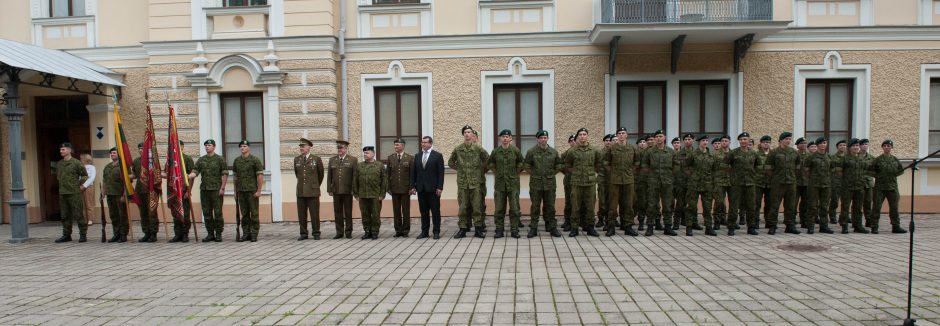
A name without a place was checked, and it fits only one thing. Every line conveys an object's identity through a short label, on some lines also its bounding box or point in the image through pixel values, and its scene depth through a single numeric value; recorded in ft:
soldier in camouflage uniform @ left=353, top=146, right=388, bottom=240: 29.37
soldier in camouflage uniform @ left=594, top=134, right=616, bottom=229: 30.79
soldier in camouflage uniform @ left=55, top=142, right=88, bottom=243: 30.78
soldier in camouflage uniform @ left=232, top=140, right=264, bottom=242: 29.73
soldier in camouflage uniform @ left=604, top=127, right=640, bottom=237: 28.84
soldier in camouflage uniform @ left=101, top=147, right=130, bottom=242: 30.73
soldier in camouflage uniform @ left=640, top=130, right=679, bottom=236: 29.09
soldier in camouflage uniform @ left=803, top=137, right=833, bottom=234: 29.63
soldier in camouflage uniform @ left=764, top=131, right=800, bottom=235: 29.01
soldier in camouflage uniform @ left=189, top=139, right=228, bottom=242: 29.81
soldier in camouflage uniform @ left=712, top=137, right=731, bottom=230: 29.48
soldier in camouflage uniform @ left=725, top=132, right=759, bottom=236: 28.89
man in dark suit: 29.09
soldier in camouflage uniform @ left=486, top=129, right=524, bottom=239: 28.81
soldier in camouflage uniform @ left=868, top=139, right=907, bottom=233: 29.37
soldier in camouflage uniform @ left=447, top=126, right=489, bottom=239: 28.96
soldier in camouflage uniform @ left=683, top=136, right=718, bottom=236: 28.84
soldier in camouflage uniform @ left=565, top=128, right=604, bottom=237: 28.63
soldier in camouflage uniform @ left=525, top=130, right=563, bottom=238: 28.76
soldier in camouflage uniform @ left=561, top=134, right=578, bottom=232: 31.24
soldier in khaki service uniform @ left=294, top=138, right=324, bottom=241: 30.01
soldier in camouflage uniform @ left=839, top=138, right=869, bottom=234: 29.84
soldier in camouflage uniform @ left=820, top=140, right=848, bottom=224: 30.30
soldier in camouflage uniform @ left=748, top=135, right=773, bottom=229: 29.35
